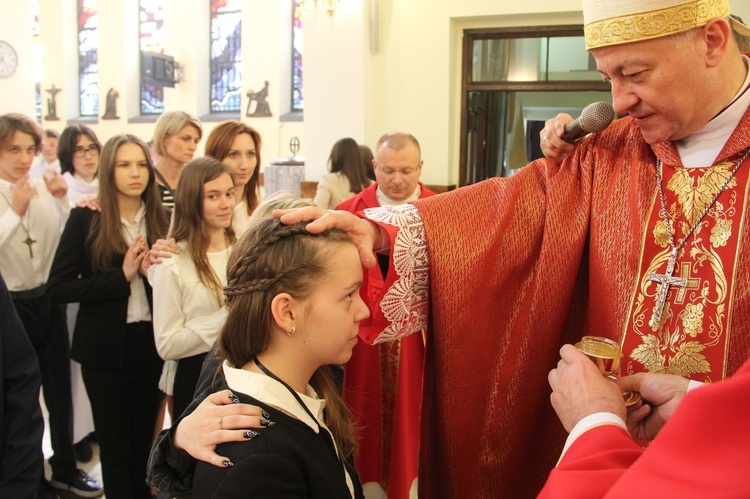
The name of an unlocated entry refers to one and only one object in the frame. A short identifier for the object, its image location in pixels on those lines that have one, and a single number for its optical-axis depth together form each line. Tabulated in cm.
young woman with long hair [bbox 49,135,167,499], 304
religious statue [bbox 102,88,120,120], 1331
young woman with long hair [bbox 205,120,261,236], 392
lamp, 658
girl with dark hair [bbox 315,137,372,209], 510
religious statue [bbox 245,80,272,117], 1196
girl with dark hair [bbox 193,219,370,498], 145
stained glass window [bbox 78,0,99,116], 1409
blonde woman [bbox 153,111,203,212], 412
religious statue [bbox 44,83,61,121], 1395
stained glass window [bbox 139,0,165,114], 1339
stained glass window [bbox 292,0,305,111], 1208
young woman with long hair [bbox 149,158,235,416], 278
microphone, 158
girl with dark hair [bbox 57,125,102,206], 449
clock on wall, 951
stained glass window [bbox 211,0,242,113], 1294
